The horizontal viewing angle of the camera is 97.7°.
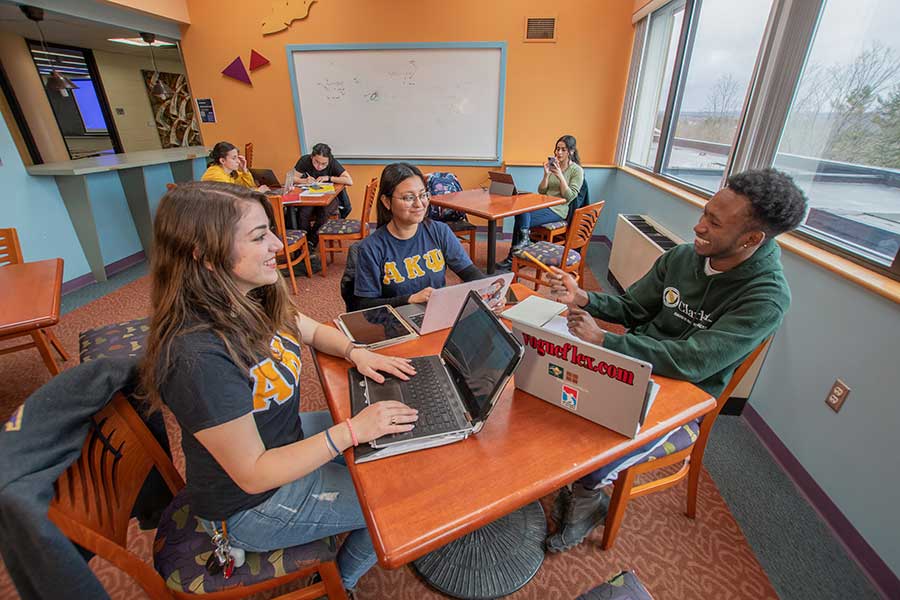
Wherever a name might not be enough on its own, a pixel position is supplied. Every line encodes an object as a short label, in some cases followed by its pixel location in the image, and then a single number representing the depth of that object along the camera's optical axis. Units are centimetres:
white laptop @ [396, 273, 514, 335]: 116
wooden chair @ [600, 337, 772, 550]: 123
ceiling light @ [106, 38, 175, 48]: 537
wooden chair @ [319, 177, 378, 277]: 369
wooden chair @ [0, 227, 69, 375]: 190
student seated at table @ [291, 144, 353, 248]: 421
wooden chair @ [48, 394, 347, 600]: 67
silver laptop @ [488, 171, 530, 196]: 364
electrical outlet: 146
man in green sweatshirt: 107
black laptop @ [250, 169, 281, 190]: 460
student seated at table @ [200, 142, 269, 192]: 348
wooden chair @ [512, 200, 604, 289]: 262
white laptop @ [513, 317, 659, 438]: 79
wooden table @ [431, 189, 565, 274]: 306
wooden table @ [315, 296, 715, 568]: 67
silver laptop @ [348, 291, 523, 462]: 81
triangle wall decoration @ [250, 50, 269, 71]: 458
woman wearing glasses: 164
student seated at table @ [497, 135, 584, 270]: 360
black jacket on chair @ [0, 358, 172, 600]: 56
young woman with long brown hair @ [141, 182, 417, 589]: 74
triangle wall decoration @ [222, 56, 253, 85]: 463
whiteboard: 443
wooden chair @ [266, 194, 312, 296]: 307
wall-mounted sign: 488
